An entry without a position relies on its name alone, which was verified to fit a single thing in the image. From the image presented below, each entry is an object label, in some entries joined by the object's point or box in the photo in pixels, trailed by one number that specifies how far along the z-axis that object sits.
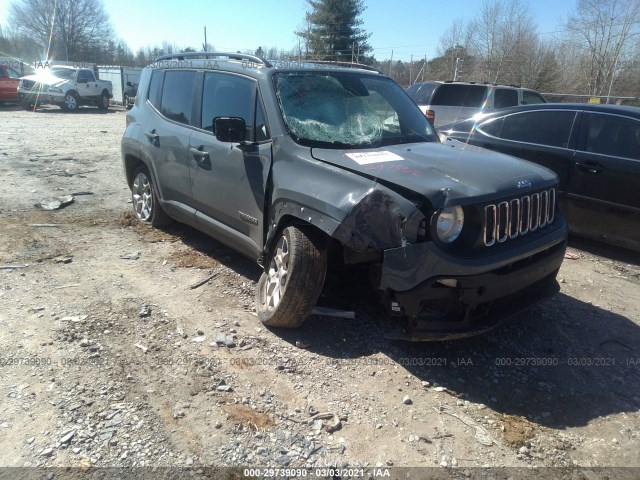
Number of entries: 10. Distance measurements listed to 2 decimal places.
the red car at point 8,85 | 21.41
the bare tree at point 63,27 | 56.75
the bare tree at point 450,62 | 32.06
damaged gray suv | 2.93
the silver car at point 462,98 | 12.25
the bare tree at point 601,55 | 26.66
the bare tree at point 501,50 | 30.42
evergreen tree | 34.41
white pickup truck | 21.56
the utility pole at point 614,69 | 27.00
